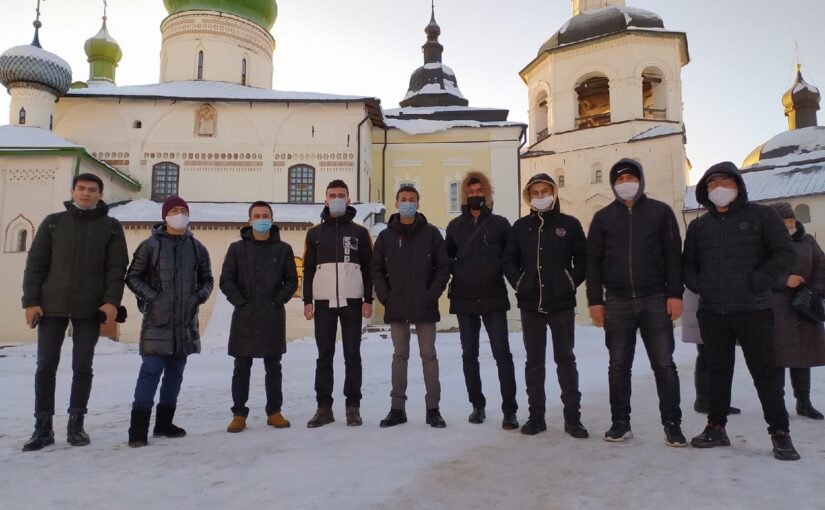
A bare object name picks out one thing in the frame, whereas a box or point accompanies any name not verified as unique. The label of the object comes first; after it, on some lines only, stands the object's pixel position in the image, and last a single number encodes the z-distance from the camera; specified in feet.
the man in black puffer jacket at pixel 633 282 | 13.10
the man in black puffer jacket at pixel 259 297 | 15.26
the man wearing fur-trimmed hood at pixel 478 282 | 15.26
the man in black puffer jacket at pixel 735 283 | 12.05
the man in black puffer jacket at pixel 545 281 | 14.10
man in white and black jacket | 15.79
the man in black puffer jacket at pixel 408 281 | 15.48
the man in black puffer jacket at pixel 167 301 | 14.11
